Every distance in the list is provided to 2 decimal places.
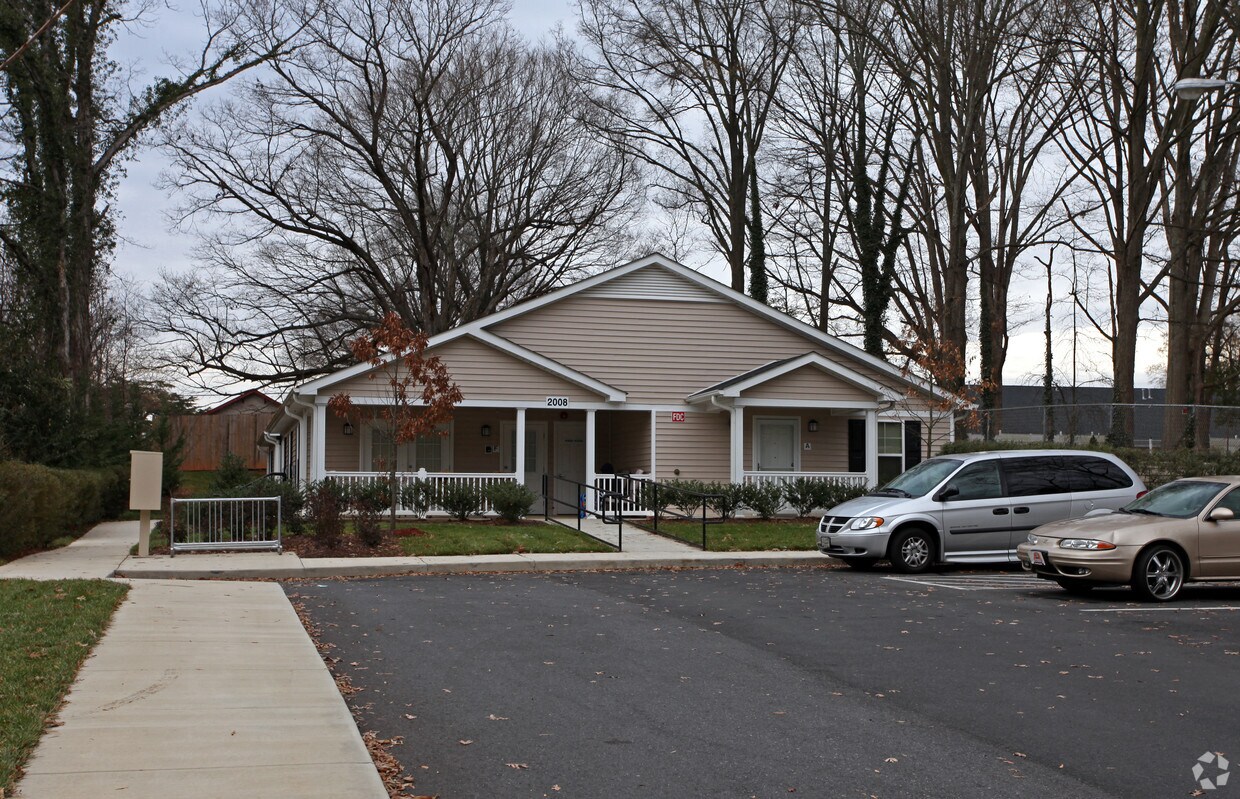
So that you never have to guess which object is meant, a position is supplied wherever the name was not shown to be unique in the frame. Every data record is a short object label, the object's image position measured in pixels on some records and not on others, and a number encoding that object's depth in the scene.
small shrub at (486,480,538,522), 22.34
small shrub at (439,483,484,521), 23.16
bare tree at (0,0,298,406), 24.08
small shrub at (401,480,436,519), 23.70
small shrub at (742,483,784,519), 24.00
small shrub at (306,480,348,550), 17.84
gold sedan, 13.17
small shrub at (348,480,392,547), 18.20
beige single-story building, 25.34
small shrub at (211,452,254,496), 29.39
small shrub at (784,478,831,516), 24.66
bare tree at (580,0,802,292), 36.44
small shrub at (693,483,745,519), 23.47
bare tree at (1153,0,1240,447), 25.61
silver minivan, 16.41
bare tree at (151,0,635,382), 35.34
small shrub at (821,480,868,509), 24.59
